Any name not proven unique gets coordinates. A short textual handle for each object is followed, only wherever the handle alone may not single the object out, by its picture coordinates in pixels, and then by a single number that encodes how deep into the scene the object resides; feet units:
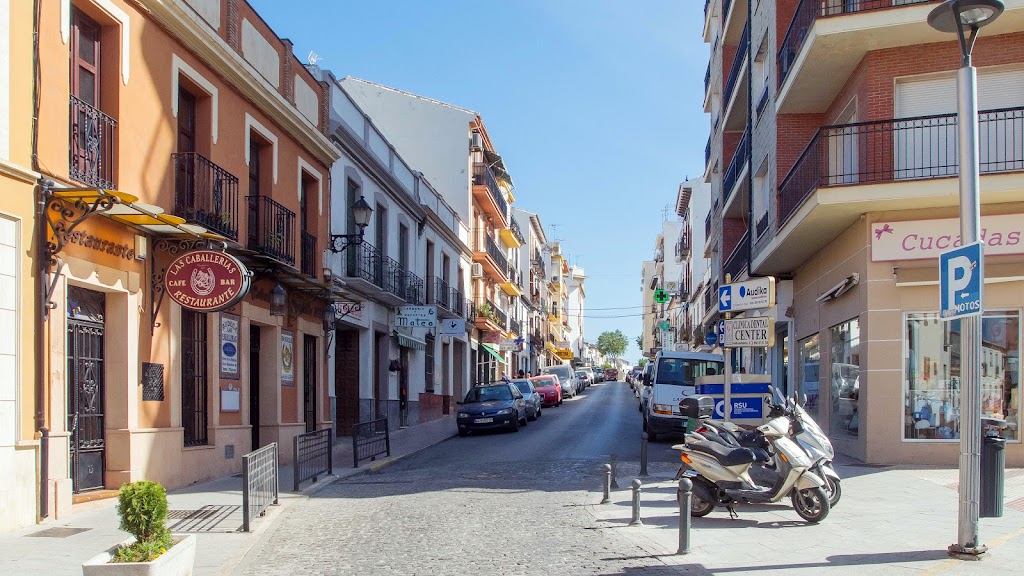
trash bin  28.94
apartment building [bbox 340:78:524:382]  129.08
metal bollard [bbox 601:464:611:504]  37.16
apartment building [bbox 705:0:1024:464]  45.68
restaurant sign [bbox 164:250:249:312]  38.63
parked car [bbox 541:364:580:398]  160.97
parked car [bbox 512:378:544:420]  97.66
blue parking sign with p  24.17
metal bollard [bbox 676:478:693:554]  25.68
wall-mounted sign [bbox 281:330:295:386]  56.95
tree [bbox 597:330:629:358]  570.87
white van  68.64
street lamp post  24.40
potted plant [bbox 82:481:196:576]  20.51
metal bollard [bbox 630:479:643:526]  31.68
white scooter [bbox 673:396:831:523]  31.14
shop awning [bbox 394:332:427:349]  89.55
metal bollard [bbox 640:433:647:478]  45.60
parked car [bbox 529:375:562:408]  131.03
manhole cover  29.35
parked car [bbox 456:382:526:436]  79.71
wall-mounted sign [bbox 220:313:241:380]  47.83
